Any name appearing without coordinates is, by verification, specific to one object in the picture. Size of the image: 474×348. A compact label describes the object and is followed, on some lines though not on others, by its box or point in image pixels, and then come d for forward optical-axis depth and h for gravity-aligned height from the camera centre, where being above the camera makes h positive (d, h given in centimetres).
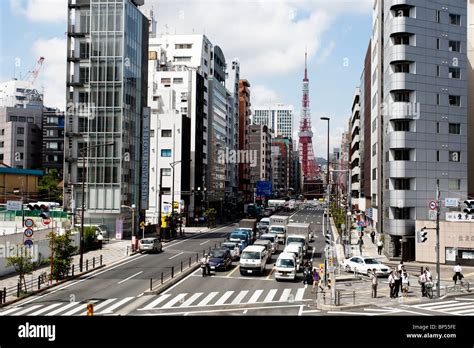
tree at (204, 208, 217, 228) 8438 -489
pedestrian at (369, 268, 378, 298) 2762 -535
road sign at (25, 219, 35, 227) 2936 -216
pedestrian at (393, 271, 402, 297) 2752 -522
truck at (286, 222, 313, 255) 5035 -483
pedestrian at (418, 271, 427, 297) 2842 -544
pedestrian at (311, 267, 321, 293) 3047 -560
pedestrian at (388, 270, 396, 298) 2762 -539
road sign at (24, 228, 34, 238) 2809 -266
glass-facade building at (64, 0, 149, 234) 6291 +1035
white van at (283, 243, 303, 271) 3978 -529
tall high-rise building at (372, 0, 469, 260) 4850 +758
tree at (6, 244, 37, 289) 2799 -441
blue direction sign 12694 -21
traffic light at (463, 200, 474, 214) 4113 -155
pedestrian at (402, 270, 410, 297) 2948 -581
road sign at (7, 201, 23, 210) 5447 -208
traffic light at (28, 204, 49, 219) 4568 -190
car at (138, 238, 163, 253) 5097 -596
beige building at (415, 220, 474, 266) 4497 -487
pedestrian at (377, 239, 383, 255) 5232 -620
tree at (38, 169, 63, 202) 10334 -37
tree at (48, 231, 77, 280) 3283 -456
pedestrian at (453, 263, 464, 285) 3264 -556
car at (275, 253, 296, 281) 3378 -550
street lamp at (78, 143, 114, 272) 3744 -526
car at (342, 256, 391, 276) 3812 -610
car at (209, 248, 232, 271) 3780 -560
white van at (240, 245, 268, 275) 3606 -534
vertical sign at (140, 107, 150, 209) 6969 +444
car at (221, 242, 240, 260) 4418 -553
